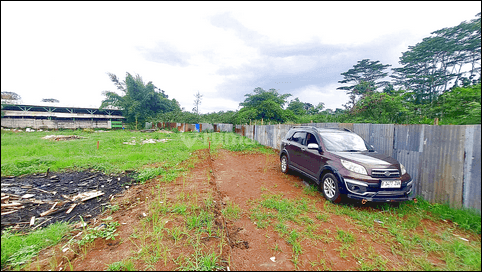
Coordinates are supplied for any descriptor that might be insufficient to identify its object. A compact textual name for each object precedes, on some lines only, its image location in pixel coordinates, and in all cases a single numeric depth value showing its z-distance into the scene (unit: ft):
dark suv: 11.31
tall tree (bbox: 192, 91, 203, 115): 155.43
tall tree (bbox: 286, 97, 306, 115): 96.47
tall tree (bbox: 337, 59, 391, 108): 87.92
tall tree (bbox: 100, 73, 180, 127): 106.32
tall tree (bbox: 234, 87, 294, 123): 71.15
